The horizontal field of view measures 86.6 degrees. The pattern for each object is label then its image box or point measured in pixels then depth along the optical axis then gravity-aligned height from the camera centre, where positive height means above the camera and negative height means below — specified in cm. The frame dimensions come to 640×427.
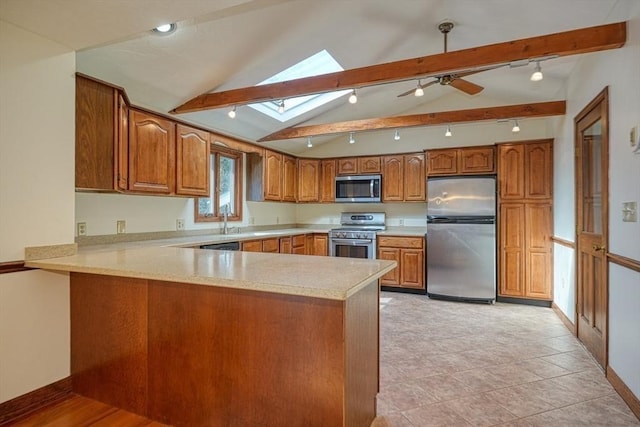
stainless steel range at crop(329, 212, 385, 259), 524 -35
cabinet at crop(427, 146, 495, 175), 467 +74
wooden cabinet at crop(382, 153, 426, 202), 523 +56
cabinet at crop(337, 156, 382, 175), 553 +80
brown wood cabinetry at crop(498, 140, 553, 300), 435 -8
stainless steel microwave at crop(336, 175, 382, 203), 548 +41
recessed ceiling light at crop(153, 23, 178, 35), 243 +133
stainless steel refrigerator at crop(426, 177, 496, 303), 453 -34
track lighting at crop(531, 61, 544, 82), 260 +107
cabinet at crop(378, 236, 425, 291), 501 -66
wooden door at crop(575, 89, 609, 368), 257 -9
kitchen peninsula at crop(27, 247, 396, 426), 143 -60
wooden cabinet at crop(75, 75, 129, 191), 233 +57
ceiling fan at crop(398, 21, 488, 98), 310 +124
